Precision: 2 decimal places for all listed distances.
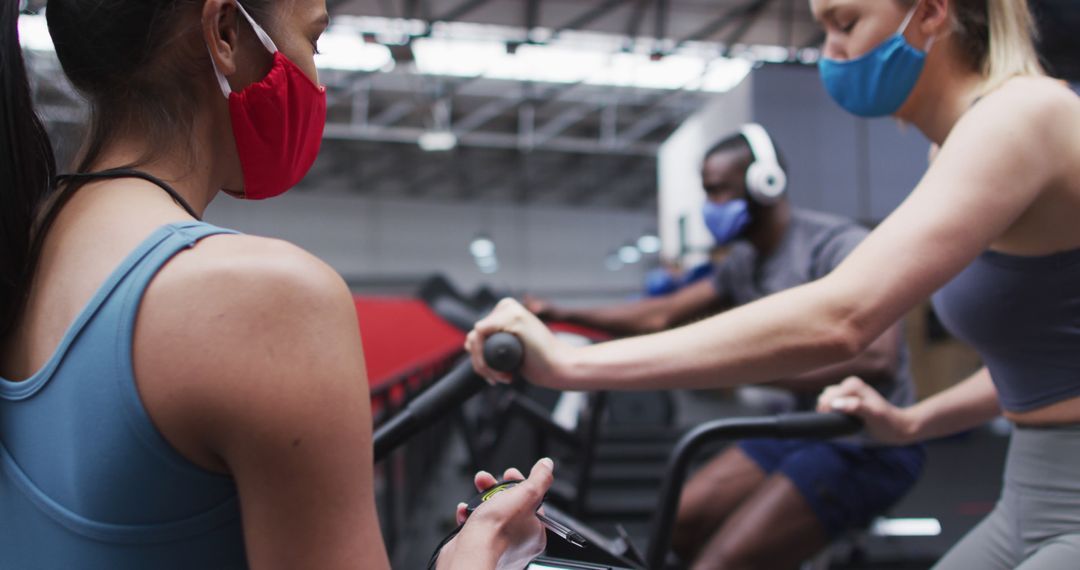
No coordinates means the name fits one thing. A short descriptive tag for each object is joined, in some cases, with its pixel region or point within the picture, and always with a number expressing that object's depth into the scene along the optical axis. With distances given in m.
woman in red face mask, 0.52
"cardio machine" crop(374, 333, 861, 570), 0.75
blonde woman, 0.84
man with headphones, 1.58
